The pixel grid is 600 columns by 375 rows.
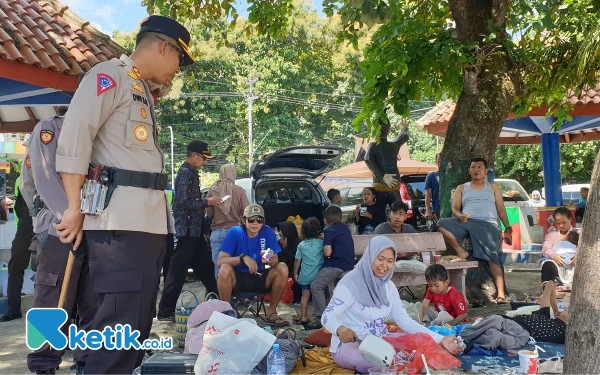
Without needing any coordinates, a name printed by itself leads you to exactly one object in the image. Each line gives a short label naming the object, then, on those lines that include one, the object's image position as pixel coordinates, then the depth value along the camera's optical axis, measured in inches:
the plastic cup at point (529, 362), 177.9
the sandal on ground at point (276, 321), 272.1
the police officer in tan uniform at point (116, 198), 115.6
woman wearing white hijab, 188.9
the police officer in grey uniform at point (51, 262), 151.2
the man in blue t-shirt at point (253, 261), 268.4
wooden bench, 290.2
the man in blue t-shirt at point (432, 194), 409.1
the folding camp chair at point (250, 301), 272.5
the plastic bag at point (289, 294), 331.6
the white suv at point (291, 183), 384.2
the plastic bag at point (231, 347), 160.7
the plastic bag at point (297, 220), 368.0
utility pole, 1115.9
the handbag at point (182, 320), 229.8
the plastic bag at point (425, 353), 180.9
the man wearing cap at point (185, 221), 275.1
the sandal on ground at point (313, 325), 270.5
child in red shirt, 244.7
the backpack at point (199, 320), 185.2
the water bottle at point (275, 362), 168.2
